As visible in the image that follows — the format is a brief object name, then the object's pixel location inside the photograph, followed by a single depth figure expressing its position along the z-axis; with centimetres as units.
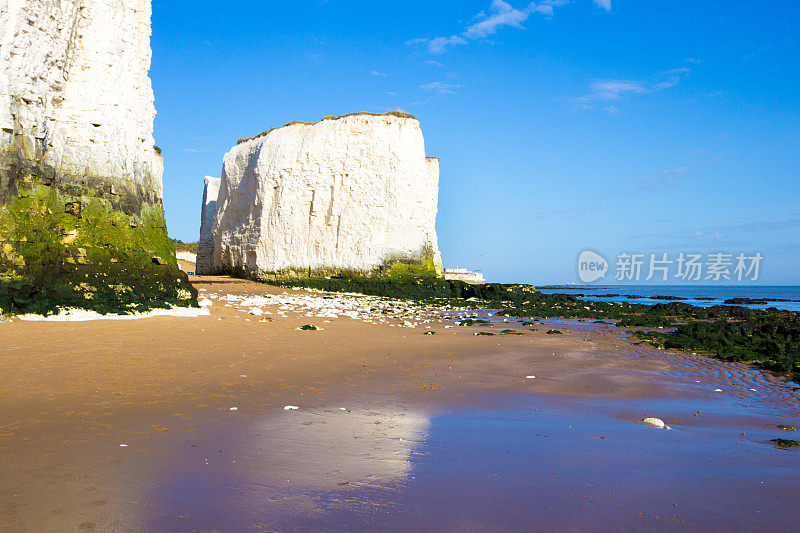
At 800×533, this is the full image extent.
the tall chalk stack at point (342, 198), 2666
